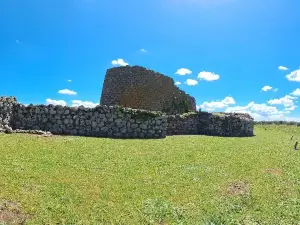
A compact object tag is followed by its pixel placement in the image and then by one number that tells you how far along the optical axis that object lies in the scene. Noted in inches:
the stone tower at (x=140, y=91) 964.5
